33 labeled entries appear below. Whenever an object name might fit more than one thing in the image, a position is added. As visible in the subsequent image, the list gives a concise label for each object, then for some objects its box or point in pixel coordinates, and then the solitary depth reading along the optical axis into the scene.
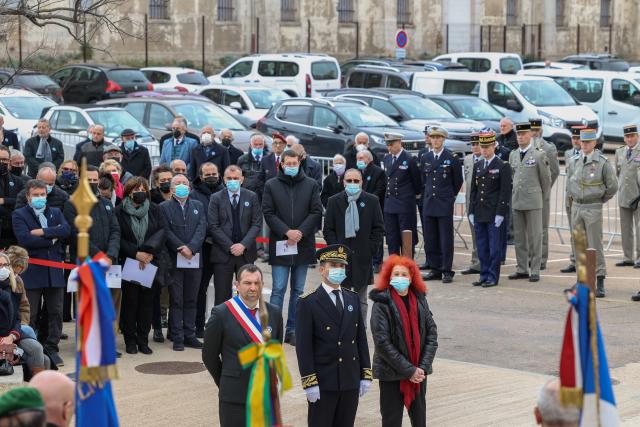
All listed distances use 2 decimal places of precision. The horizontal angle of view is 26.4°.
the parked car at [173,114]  25.88
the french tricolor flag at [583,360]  6.04
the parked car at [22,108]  26.31
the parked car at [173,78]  36.97
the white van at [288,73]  38.06
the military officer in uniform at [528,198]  17.52
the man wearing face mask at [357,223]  14.06
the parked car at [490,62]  42.16
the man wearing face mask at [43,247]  12.97
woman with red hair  9.75
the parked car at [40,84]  33.66
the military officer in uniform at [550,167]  18.20
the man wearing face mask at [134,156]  18.92
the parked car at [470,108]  29.97
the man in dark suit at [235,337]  9.09
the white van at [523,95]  31.16
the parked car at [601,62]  44.91
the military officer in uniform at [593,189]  16.67
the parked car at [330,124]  25.95
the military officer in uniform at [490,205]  17.05
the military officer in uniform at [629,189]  17.78
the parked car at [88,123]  23.69
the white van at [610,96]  33.41
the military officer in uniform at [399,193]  17.94
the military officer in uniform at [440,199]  17.58
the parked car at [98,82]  34.91
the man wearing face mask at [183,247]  13.73
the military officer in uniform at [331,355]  9.63
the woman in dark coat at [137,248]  13.48
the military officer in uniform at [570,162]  17.69
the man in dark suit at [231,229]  13.89
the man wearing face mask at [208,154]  19.48
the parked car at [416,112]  27.86
